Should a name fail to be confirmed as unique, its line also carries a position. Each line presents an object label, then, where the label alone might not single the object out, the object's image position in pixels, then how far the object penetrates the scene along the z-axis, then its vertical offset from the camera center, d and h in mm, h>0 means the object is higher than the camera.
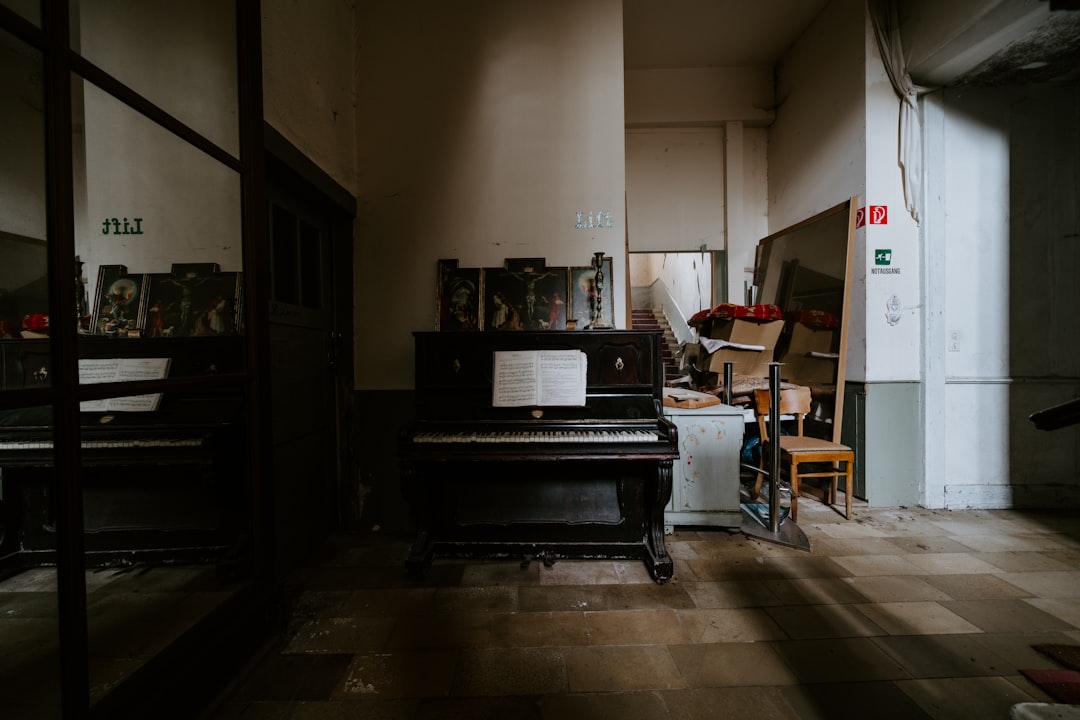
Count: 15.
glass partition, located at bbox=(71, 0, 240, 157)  1764 +1368
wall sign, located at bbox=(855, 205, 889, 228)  3545 +1165
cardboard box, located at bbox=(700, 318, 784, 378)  4043 +6
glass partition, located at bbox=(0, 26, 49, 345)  1187 +496
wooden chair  3170 -782
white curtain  3461 +2139
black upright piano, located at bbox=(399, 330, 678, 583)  2518 -773
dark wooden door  2447 +58
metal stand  2869 -1032
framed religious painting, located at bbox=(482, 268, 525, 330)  2971 +398
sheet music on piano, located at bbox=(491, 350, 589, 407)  2477 -159
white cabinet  2939 -851
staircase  9172 +738
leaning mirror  3670 +433
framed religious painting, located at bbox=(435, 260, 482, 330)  3000 +418
